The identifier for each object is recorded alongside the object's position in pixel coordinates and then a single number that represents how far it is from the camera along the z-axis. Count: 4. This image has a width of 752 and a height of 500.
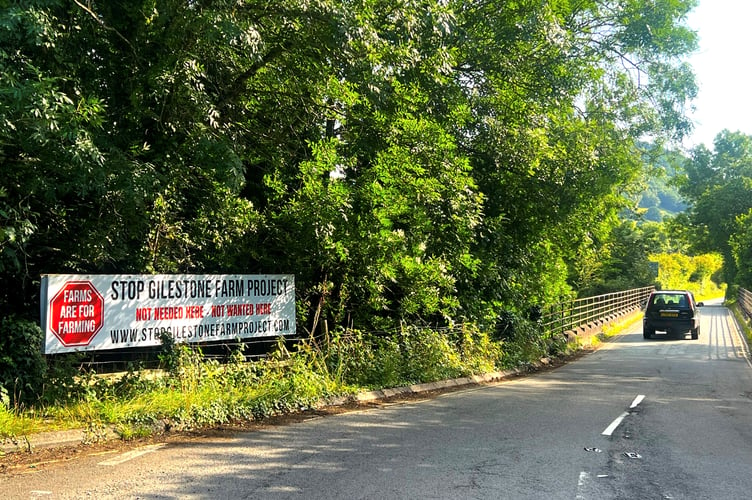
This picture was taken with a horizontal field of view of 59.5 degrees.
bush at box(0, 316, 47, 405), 7.55
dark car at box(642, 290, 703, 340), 25.86
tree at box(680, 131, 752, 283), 58.44
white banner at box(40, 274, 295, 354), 8.24
